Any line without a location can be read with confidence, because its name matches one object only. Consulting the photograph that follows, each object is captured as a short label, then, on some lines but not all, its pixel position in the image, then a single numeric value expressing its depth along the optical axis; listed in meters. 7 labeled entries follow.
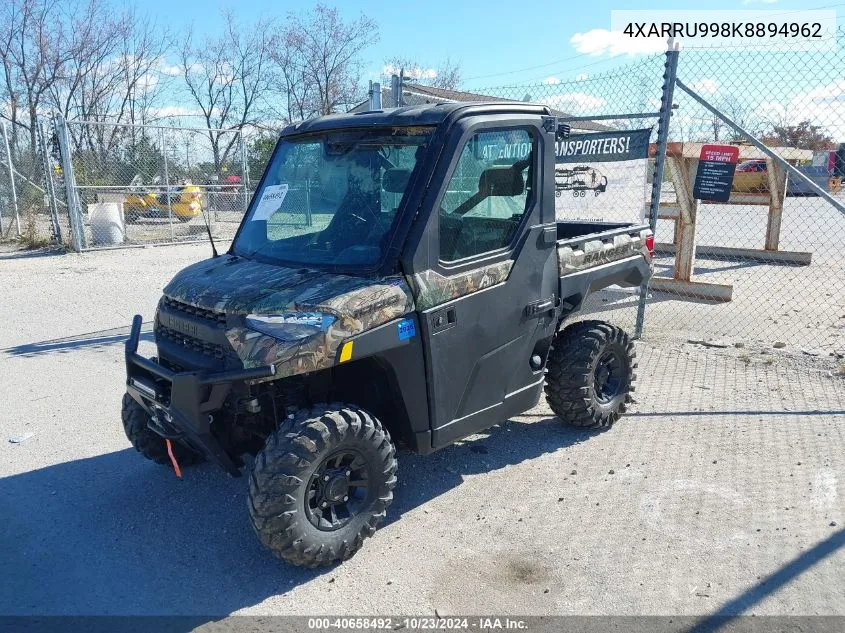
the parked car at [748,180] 15.98
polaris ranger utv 3.08
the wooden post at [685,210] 8.74
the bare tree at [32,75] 21.62
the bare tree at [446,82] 27.33
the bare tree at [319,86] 26.83
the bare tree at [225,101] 29.91
